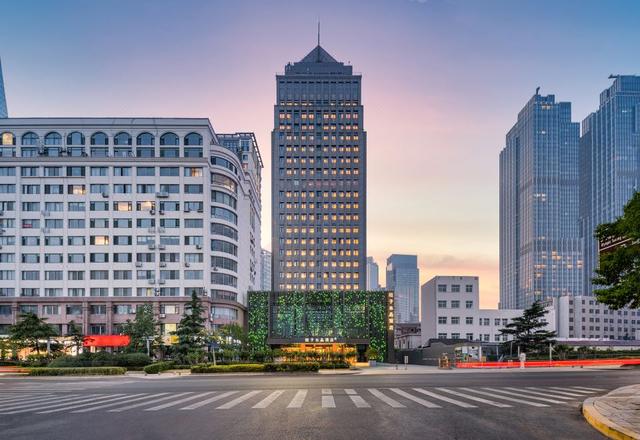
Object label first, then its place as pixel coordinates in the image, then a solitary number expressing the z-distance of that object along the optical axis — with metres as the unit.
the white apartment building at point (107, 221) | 86.75
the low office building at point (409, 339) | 122.25
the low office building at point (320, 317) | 95.00
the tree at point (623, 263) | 17.59
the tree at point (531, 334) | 75.88
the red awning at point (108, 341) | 82.63
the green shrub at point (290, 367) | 49.06
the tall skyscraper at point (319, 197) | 137.25
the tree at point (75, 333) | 69.62
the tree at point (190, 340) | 59.91
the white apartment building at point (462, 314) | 98.50
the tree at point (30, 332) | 63.12
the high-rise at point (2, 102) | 144.38
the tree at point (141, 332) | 66.94
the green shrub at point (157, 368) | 49.75
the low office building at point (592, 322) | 164.38
